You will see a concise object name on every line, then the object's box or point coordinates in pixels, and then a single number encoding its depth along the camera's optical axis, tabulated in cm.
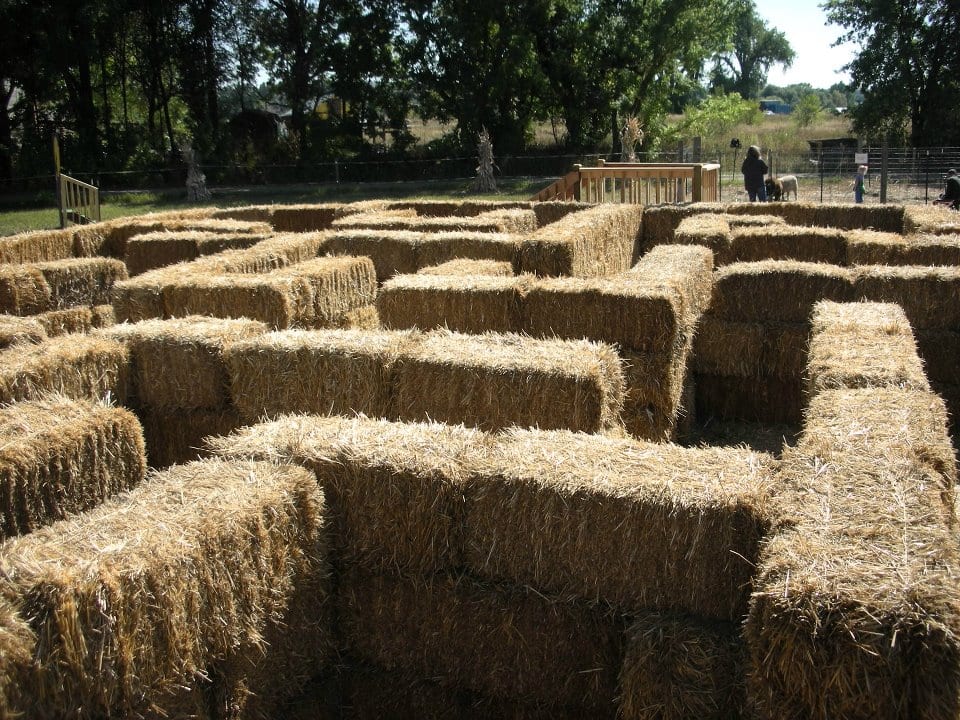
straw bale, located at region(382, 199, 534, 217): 1568
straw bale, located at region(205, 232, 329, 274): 968
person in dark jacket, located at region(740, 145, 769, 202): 1727
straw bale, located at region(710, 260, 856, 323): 852
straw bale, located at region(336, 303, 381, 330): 957
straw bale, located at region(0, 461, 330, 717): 296
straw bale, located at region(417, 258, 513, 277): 914
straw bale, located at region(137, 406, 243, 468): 661
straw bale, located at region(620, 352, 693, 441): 754
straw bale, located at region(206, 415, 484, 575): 407
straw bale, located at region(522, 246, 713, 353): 747
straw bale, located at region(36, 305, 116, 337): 995
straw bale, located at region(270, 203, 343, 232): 1581
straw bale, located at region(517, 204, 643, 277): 1028
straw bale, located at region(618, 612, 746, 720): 355
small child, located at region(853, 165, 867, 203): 1994
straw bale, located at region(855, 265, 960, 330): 809
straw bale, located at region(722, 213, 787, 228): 1245
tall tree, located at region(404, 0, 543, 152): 3209
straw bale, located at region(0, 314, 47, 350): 829
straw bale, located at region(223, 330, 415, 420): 618
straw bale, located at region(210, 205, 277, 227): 1622
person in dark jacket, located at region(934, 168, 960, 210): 1647
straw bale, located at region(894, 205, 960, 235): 1073
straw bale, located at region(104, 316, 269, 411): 648
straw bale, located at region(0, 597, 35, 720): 277
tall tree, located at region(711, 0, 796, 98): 8450
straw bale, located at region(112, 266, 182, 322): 861
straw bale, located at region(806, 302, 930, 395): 529
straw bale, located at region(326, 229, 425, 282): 1087
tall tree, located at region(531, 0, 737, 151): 3294
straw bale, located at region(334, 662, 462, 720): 426
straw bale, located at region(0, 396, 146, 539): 462
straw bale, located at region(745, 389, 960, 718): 290
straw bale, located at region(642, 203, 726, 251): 1430
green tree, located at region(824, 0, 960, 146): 3375
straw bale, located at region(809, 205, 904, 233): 1327
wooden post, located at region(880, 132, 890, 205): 1985
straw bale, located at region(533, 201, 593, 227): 1529
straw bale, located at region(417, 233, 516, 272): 1055
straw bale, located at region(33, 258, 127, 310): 1106
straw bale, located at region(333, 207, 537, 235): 1221
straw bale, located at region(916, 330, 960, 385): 816
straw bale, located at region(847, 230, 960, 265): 952
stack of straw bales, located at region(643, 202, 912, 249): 1334
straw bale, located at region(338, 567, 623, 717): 392
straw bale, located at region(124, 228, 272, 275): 1191
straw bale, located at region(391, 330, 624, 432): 563
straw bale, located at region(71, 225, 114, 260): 1384
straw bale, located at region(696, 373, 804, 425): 886
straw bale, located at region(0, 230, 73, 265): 1288
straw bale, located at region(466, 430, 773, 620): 367
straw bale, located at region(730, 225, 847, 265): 1078
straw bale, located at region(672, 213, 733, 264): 1092
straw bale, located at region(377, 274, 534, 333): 799
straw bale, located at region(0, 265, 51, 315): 1063
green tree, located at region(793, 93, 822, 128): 5309
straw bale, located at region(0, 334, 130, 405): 601
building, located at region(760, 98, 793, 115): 9239
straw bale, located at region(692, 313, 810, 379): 861
